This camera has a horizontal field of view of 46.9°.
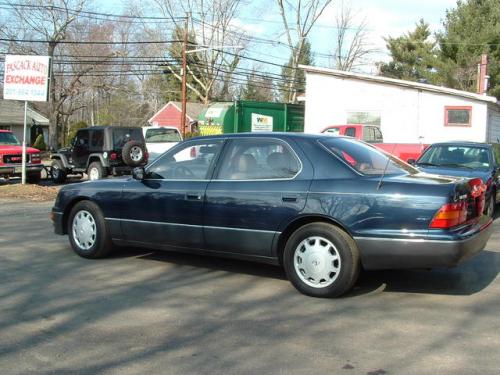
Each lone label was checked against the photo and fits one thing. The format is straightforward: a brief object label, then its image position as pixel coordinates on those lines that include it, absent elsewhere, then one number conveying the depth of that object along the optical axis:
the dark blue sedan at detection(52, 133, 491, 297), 5.08
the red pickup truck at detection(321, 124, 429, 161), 14.77
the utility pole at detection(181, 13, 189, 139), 28.52
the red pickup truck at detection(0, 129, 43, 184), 17.36
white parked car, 20.64
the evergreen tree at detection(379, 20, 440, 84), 46.03
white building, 22.50
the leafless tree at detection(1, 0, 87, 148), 38.75
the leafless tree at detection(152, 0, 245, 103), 49.75
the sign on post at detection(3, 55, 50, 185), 15.73
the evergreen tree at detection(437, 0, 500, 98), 33.94
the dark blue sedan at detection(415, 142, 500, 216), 10.38
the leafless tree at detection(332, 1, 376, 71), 54.75
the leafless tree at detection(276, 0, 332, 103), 49.59
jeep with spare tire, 17.48
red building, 54.78
